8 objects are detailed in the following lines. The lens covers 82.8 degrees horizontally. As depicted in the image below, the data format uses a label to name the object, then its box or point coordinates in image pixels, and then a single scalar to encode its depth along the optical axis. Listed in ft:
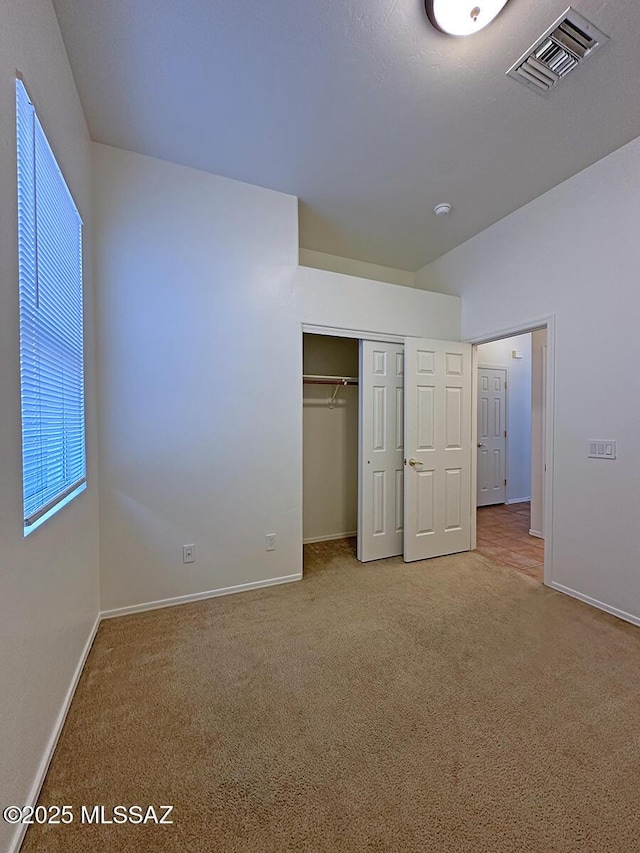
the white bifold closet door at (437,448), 10.79
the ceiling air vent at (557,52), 5.42
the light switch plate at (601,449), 8.00
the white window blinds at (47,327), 4.20
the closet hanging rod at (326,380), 11.30
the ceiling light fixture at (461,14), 5.08
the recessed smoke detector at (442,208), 9.77
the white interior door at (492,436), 17.60
